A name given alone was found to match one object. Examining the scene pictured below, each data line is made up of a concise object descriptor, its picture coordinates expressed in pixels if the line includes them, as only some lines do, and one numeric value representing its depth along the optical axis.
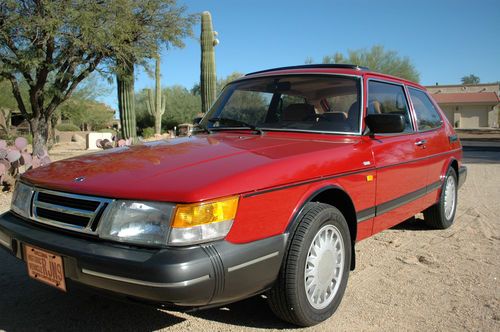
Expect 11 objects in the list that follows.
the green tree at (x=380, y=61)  34.66
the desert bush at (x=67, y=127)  37.73
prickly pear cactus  7.46
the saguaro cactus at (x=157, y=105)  24.19
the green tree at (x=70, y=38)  11.48
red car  2.23
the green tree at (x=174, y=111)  37.41
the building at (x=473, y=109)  49.06
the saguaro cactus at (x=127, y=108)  16.55
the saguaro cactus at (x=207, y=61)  18.09
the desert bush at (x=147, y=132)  27.28
